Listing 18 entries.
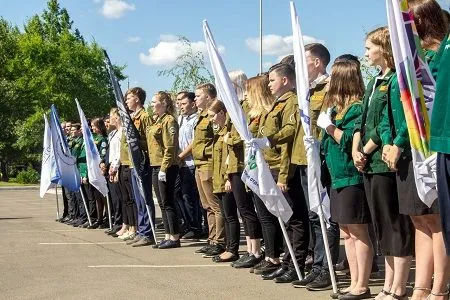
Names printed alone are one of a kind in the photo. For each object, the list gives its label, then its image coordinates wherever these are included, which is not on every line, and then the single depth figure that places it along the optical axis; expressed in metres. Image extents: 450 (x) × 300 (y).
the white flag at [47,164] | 14.17
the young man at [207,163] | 8.73
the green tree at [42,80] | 51.25
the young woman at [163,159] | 9.34
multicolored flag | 4.05
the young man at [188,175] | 10.63
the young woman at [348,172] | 5.68
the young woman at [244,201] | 7.54
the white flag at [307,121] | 5.86
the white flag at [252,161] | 6.50
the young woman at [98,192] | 12.77
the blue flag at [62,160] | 13.29
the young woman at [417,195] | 4.64
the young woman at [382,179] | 5.16
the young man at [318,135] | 6.36
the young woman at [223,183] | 7.93
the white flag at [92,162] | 11.83
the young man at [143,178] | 9.87
